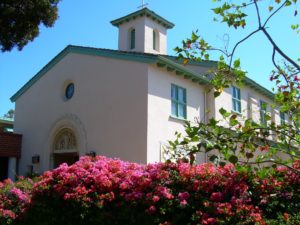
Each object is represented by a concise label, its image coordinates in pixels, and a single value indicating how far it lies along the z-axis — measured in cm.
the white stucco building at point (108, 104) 1469
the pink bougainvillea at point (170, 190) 612
